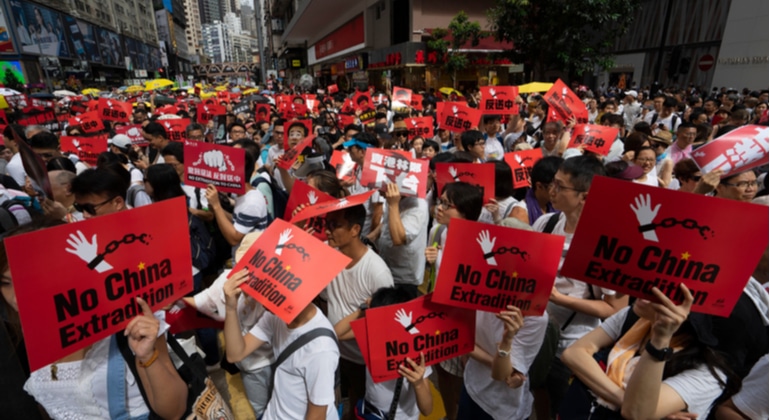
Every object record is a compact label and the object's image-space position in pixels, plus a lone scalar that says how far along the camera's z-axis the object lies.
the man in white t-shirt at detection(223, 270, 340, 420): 1.78
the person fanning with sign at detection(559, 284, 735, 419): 1.35
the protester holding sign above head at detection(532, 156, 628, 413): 2.23
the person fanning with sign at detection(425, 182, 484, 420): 2.57
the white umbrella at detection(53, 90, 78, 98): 22.01
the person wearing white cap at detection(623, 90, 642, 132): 10.52
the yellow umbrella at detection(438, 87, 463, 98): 15.82
